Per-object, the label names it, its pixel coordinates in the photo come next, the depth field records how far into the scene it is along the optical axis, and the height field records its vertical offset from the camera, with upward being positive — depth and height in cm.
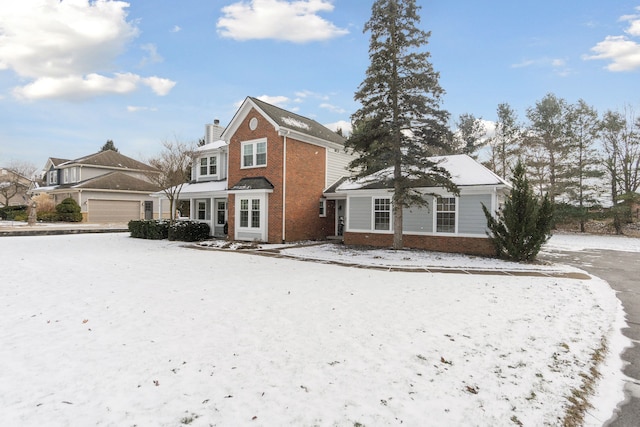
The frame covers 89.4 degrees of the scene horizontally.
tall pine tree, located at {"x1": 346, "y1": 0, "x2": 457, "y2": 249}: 1357 +503
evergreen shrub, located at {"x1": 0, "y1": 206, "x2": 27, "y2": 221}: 3419 +46
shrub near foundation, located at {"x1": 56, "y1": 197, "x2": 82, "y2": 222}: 3075 +53
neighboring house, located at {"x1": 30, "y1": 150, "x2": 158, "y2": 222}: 3259 +308
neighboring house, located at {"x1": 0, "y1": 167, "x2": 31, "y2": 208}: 3937 +374
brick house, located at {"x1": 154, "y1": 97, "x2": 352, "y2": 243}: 1716 +227
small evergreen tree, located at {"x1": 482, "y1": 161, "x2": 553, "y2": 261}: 1146 -12
